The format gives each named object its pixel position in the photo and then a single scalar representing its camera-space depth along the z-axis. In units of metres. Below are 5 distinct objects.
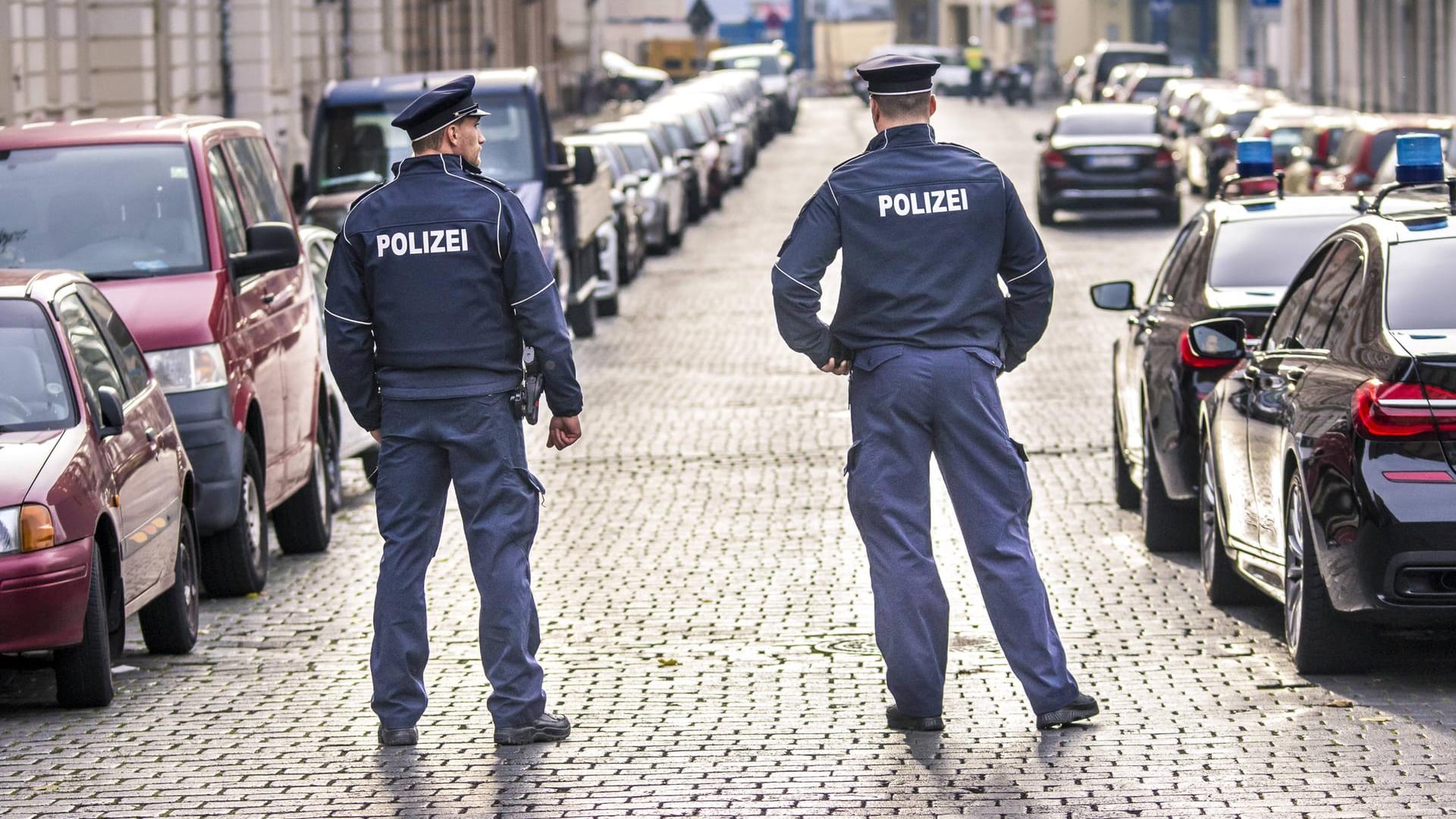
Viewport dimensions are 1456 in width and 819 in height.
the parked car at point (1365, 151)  28.81
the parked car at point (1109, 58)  67.06
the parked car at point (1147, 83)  57.31
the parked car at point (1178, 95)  48.31
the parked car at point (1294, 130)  32.59
